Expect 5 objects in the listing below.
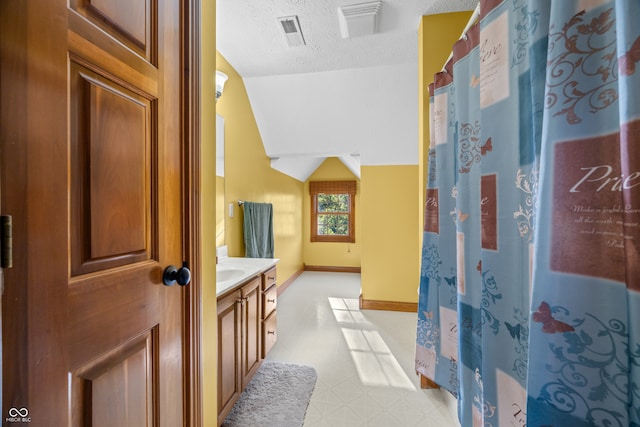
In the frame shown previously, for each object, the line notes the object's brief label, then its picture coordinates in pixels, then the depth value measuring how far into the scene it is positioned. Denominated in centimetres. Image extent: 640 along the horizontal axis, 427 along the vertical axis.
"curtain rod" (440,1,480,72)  108
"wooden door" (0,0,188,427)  49
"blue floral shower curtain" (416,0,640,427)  52
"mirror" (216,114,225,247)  226
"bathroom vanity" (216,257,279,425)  140
